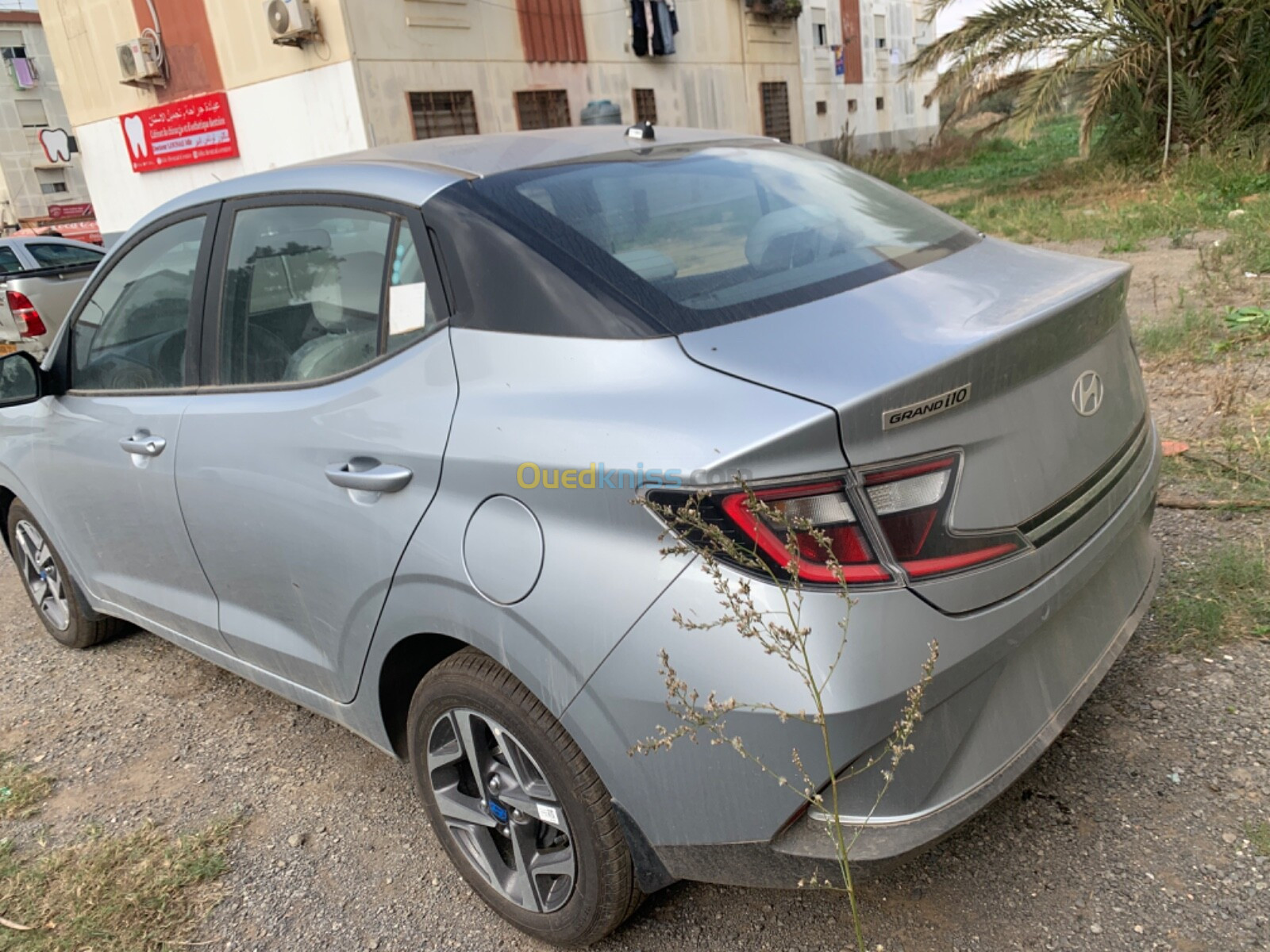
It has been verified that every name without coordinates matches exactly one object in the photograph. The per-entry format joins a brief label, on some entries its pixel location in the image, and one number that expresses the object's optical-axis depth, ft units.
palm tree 38.81
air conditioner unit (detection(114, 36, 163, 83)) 49.83
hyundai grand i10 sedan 5.37
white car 33.58
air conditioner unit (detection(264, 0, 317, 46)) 42.32
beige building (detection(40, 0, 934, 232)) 44.19
